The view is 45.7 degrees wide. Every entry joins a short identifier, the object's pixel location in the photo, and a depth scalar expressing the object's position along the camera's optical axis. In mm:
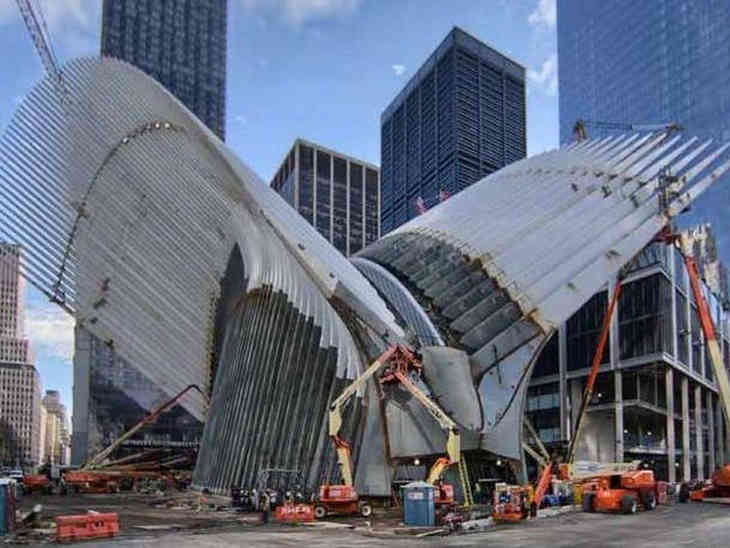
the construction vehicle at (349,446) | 39469
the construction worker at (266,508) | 36875
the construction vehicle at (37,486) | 69000
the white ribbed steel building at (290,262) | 48406
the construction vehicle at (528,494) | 39281
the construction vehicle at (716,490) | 50469
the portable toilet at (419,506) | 35062
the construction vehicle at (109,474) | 71312
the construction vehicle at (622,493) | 42250
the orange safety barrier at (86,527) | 29609
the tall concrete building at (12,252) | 64150
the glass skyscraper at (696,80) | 173125
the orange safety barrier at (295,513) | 38000
